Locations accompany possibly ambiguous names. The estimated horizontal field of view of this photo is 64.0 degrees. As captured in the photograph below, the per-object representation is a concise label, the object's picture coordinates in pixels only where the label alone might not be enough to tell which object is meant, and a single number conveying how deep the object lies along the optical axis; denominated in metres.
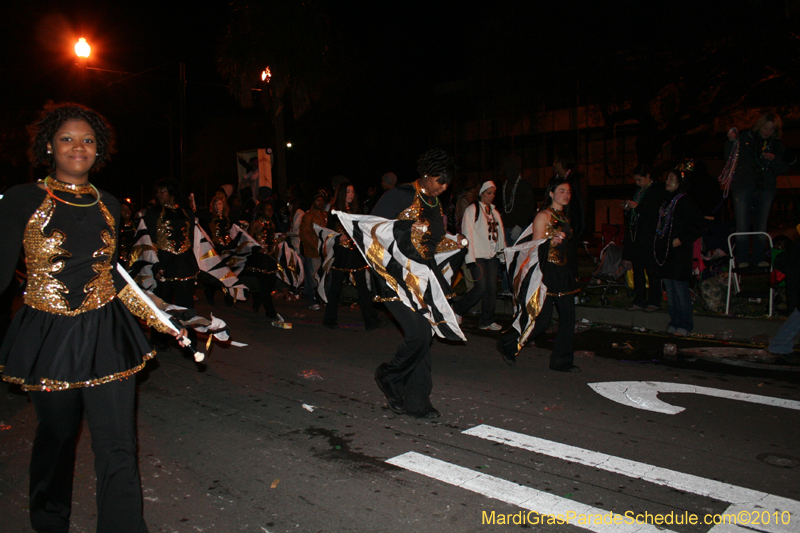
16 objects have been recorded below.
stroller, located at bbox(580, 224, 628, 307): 10.23
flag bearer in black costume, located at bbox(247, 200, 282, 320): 10.23
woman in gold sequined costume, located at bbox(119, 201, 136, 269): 11.73
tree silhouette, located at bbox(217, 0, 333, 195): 20.62
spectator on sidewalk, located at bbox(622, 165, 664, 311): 8.99
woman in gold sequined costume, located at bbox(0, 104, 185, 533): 2.84
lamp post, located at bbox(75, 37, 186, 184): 22.89
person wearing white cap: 9.12
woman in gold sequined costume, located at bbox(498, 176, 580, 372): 6.54
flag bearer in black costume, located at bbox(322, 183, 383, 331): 9.13
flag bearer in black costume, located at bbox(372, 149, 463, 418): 5.06
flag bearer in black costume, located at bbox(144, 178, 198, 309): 7.66
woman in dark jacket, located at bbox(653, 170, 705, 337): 8.37
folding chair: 8.93
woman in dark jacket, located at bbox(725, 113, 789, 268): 10.16
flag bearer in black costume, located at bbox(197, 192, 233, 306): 10.83
